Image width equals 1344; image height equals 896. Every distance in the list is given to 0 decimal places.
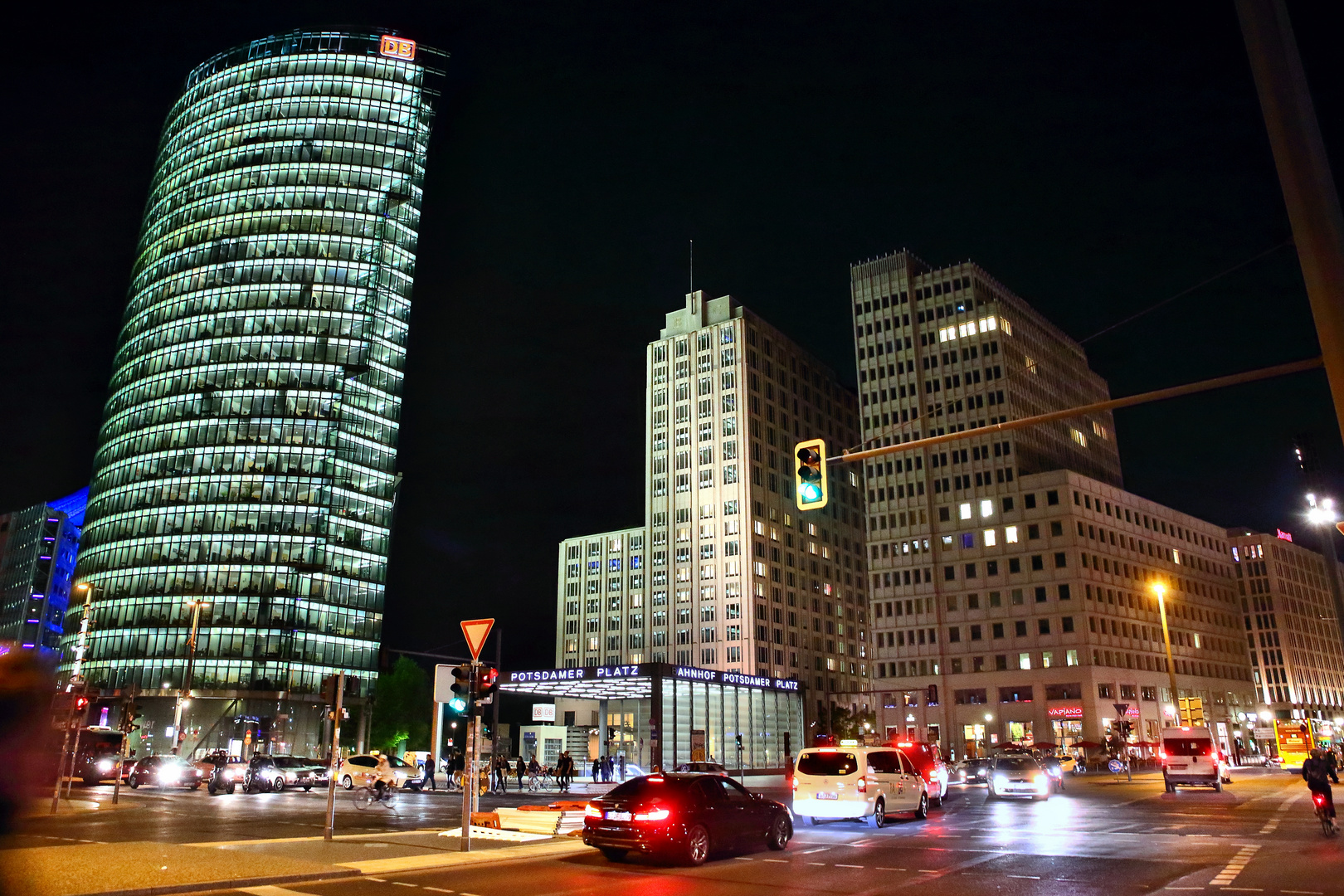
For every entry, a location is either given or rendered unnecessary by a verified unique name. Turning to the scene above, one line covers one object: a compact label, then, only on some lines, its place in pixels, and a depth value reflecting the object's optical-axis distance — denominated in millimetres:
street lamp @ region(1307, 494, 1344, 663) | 28516
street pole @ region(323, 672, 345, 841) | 18953
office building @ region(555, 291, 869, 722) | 128625
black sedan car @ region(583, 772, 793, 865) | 16828
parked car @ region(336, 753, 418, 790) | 42312
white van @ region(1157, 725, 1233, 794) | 38781
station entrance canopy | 69875
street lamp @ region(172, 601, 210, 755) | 50344
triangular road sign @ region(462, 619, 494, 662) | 18906
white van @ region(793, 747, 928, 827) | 23984
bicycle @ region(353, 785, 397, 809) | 35625
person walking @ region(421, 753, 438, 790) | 46281
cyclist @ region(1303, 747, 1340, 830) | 20219
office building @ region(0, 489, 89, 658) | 159375
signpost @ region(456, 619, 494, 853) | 18156
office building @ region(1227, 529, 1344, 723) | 154250
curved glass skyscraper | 102375
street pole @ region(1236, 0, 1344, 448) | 6262
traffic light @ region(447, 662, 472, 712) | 19156
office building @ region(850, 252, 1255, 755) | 96875
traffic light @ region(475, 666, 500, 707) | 18938
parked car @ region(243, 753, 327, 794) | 45031
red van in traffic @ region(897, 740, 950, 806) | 30125
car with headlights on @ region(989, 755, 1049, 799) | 34906
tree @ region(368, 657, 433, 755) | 118000
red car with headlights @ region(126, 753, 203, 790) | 47250
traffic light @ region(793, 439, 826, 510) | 17359
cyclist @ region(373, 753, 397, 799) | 42044
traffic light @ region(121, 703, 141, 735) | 39856
